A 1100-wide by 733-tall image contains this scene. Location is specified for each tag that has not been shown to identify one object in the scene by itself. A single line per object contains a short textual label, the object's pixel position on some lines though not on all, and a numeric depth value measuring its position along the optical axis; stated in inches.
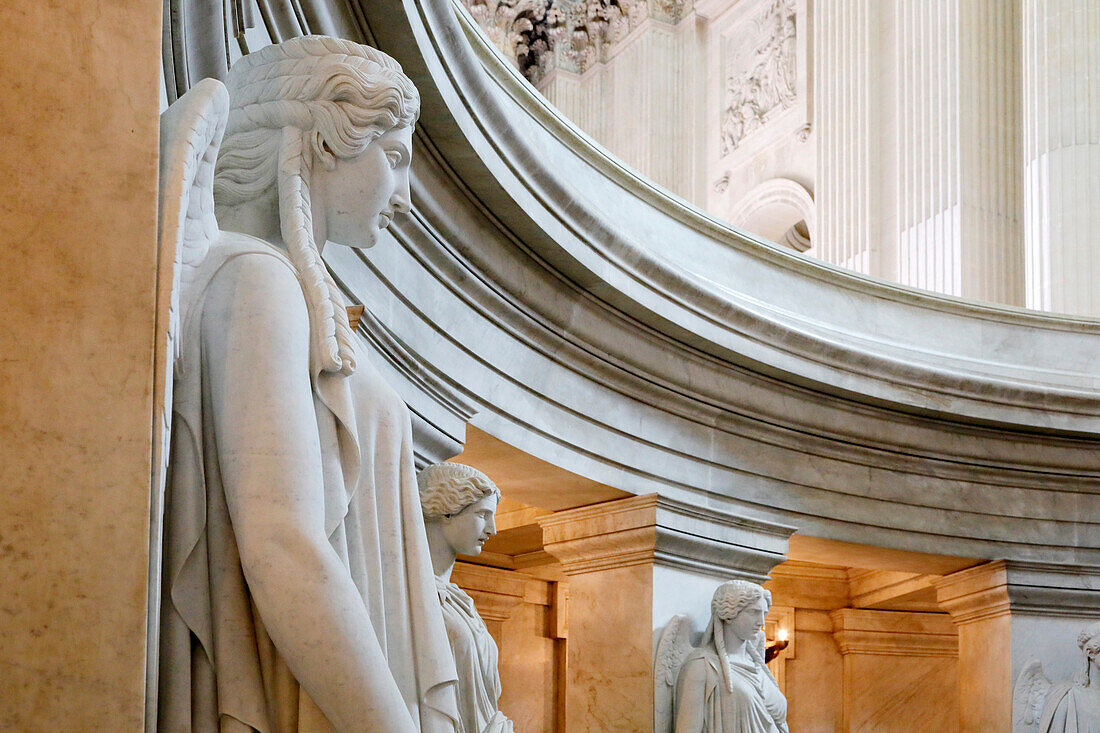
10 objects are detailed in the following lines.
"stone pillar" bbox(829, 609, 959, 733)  476.7
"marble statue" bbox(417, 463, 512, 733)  186.9
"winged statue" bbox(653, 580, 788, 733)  313.4
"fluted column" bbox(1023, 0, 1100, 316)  526.6
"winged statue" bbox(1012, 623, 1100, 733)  378.9
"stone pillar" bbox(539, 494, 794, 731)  324.8
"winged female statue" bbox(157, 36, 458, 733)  87.1
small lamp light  456.4
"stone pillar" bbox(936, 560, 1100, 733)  392.5
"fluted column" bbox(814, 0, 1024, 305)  569.6
